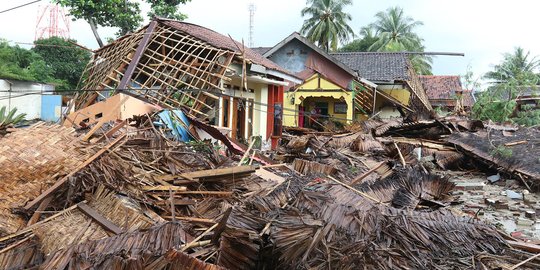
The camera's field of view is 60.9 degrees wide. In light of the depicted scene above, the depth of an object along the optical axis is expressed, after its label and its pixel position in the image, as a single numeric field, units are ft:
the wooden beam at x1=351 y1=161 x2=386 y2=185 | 21.61
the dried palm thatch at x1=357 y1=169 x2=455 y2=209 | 18.78
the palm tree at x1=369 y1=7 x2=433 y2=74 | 136.15
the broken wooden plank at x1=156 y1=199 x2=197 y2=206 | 16.57
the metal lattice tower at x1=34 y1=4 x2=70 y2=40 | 113.70
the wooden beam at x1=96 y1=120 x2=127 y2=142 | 19.97
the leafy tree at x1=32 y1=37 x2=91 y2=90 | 93.86
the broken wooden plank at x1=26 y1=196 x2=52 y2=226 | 15.40
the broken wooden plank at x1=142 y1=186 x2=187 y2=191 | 17.32
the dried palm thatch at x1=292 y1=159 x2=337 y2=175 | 24.77
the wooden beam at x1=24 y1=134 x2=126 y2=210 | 15.72
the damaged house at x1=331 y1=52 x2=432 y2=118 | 83.25
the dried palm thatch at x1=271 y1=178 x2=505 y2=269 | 10.98
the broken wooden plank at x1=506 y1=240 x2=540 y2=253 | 13.60
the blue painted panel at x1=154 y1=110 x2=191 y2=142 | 29.91
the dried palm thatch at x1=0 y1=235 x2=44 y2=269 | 13.51
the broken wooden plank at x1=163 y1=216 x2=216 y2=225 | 14.12
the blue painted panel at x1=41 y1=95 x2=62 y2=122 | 74.79
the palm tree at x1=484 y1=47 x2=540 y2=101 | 58.65
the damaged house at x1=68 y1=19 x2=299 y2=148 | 38.09
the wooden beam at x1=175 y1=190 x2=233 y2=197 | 17.32
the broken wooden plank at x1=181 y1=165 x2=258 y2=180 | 18.12
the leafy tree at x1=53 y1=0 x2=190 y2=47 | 75.31
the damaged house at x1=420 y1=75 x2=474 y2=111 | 106.12
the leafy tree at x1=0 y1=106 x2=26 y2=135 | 20.17
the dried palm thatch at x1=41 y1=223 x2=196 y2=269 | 10.27
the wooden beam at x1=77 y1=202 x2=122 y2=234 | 14.12
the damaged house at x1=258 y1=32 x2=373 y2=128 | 75.61
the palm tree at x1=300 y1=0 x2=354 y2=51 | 125.29
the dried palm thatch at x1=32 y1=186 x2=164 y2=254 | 14.01
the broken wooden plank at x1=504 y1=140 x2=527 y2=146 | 35.07
